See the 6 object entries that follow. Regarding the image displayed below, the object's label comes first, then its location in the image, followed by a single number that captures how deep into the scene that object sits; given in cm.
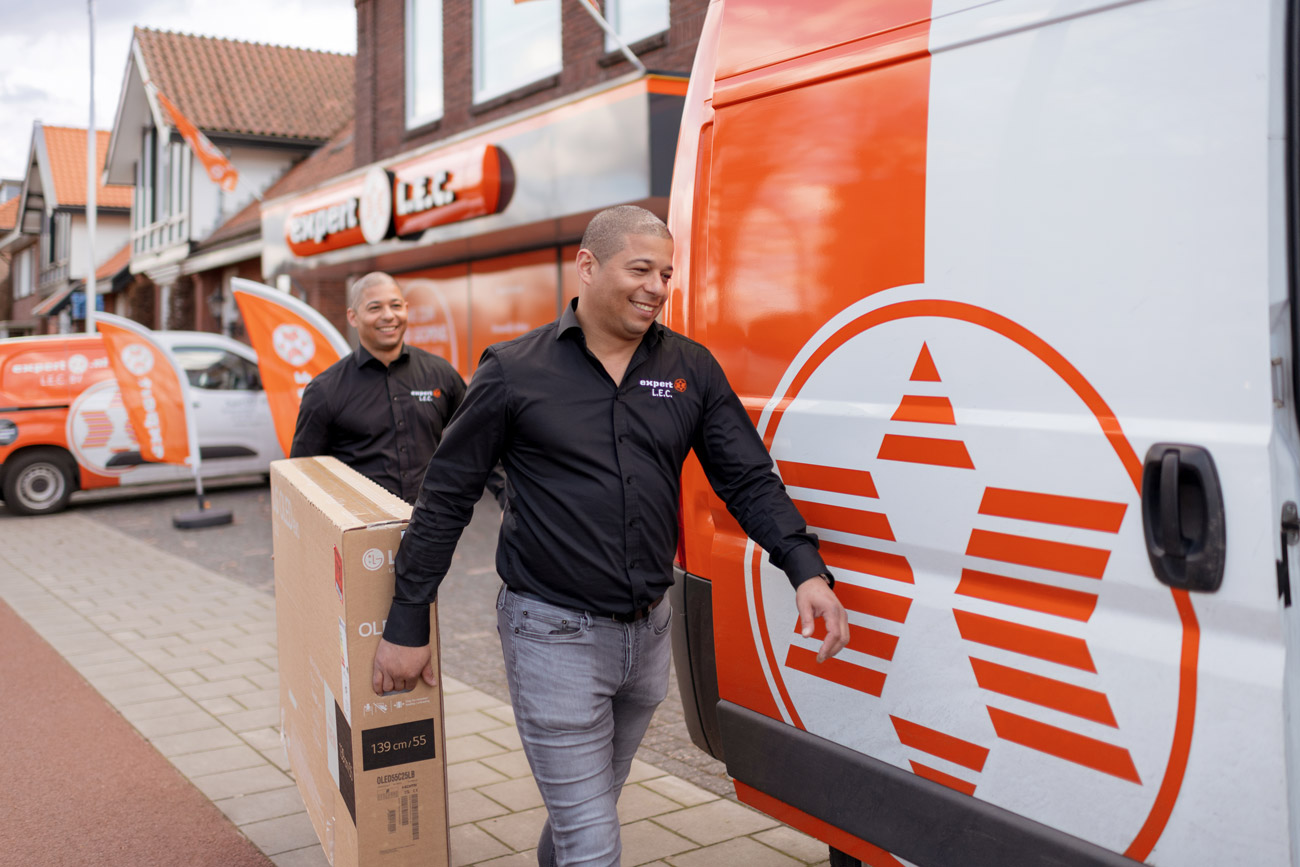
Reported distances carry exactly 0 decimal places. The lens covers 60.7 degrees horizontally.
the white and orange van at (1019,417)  166
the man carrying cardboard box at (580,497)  243
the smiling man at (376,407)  426
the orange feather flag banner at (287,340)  815
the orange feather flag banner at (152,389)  1022
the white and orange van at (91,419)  1138
